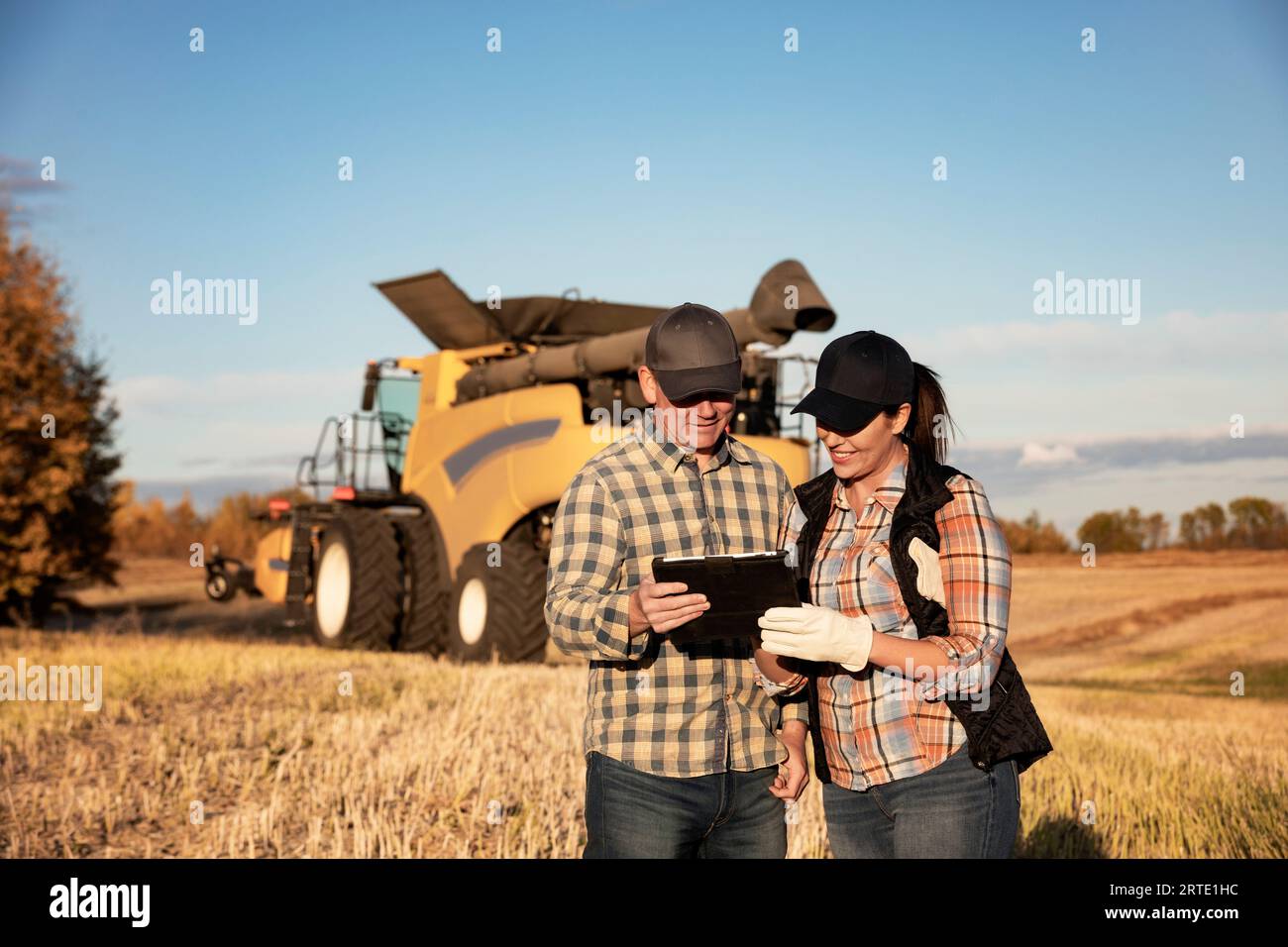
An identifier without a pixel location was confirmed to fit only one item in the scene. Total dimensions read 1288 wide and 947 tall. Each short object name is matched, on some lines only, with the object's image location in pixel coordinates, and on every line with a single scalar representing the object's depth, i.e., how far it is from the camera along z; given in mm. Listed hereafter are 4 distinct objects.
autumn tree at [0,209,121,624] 23500
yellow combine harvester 11297
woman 2779
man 3049
